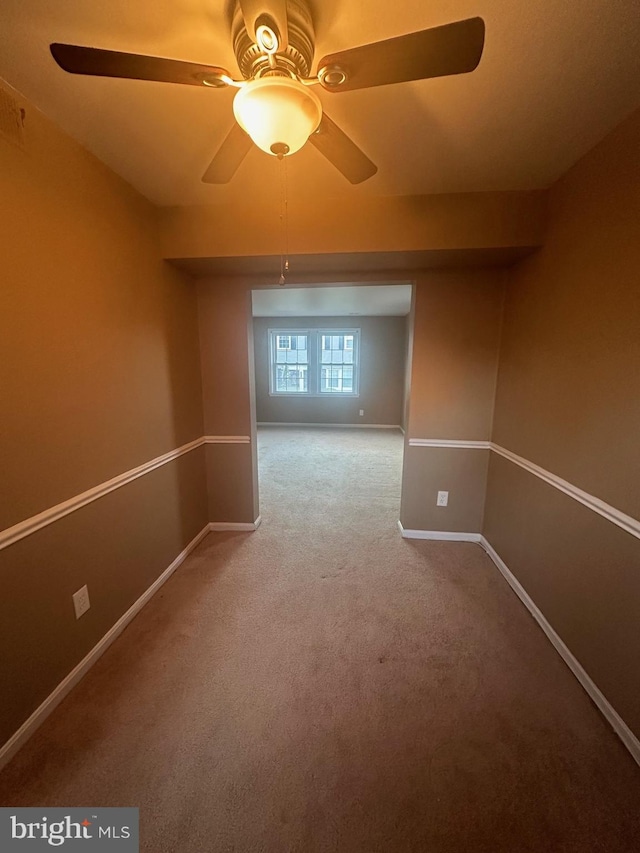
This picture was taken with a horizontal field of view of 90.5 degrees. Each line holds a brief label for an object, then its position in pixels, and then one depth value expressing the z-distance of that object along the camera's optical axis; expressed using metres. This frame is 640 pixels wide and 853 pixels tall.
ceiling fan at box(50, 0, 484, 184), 0.76
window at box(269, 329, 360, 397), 6.79
